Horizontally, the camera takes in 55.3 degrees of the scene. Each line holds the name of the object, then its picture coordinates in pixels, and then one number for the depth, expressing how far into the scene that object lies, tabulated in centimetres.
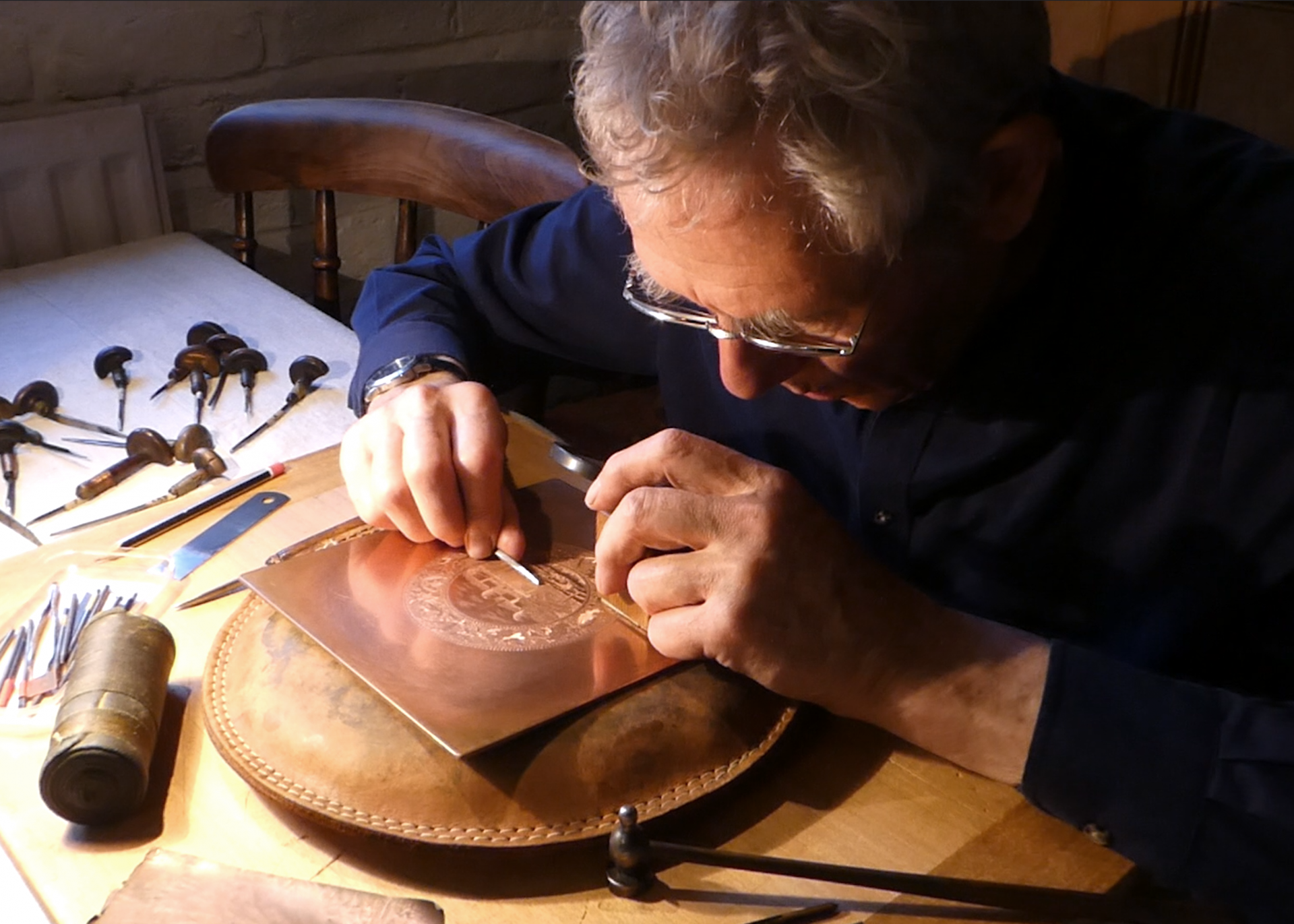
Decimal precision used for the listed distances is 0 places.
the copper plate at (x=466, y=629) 86
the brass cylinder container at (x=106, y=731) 80
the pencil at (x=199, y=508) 115
